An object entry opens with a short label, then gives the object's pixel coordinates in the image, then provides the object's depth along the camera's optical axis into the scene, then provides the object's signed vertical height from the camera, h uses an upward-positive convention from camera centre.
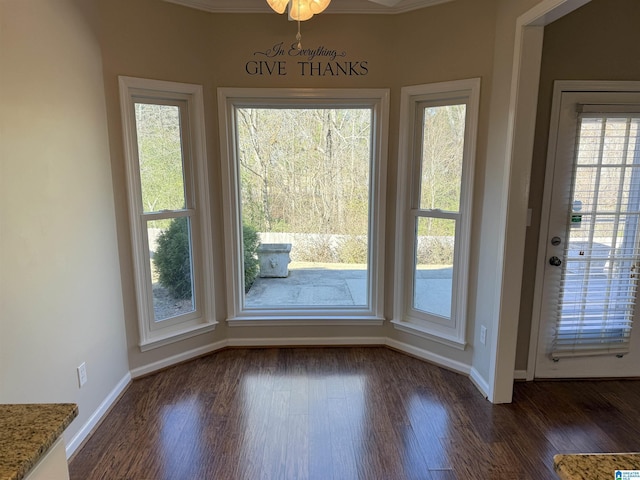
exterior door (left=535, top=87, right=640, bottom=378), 2.61 -0.40
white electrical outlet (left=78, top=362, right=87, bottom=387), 2.24 -1.08
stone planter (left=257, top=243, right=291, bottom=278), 3.44 -0.66
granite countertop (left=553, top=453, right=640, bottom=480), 0.85 -0.62
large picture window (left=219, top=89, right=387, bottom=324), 3.13 -0.16
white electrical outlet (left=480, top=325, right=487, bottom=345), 2.77 -1.06
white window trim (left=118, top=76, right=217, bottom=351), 2.67 -0.28
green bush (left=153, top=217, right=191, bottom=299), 3.00 -0.58
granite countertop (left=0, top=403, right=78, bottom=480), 0.84 -0.58
